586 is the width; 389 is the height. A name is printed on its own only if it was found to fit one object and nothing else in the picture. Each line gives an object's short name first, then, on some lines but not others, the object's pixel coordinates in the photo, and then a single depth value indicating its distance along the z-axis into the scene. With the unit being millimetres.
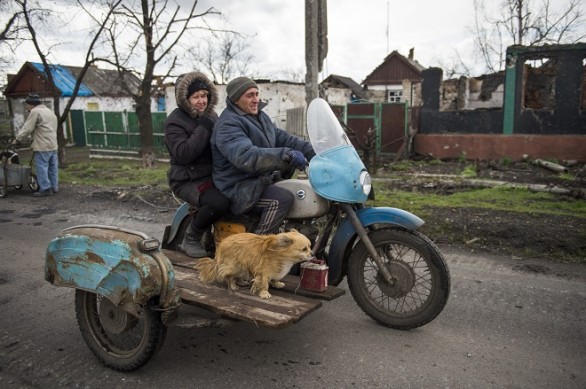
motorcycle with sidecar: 2895
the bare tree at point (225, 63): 37812
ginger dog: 3150
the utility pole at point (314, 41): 7316
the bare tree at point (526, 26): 24188
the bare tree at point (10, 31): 13570
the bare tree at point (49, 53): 13359
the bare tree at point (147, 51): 13805
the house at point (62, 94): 30578
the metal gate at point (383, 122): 16594
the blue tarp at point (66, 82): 31719
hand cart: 9812
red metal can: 3363
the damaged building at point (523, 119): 14828
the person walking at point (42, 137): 9742
